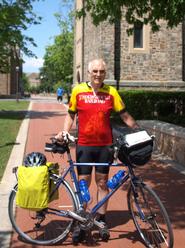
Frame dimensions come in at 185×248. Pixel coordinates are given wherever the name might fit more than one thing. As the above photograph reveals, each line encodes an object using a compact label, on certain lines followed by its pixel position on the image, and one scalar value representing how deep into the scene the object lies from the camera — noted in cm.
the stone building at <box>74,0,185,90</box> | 2202
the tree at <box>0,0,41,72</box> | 1933
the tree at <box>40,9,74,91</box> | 5224
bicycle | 351
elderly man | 378
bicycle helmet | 368
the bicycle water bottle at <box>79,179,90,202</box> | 374
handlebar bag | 356
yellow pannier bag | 357
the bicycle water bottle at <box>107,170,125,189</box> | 371
